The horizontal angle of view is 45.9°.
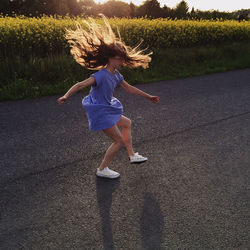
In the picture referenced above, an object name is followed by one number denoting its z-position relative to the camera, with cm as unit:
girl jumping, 323
